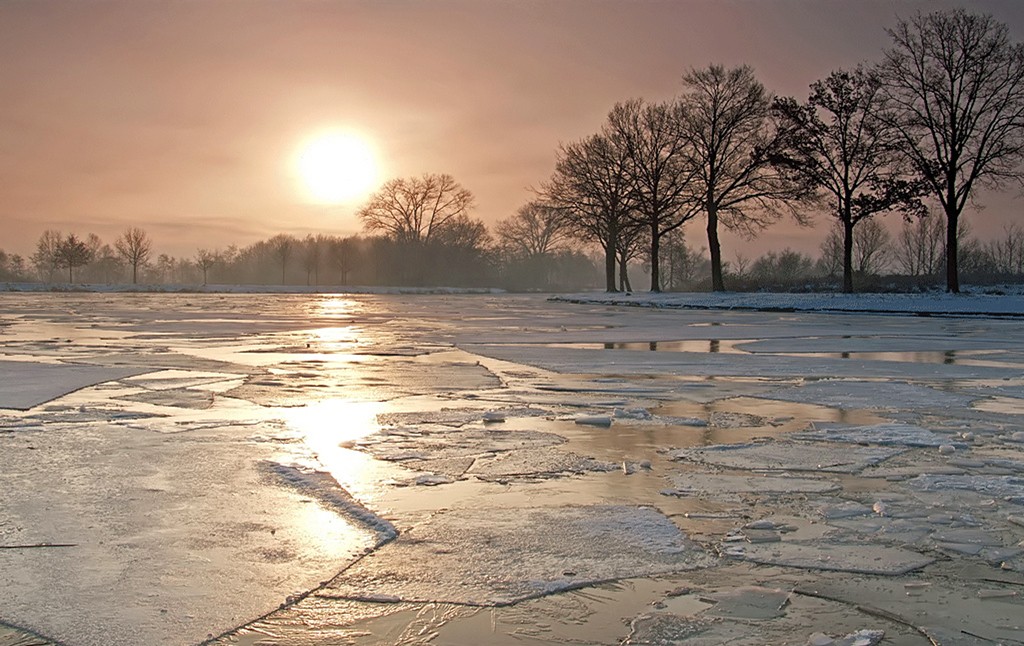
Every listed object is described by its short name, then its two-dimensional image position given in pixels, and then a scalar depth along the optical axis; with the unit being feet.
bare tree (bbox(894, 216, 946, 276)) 307.78
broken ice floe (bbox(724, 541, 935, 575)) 10.39
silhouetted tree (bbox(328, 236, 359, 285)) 309.63
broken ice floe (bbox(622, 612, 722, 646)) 8.27
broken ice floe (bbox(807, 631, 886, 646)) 8.18
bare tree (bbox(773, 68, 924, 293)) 116.42
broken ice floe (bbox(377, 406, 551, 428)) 20.52
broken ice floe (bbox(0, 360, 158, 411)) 22.99
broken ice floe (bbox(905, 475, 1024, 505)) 13.94
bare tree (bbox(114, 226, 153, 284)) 289.12
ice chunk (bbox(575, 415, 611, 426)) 20.39
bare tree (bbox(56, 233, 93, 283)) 243.40
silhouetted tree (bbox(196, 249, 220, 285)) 317.26
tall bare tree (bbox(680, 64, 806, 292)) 130.72
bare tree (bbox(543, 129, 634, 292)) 153.99
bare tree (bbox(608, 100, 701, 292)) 142.00
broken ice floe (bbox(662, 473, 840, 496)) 13.99
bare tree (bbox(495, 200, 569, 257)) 328.70
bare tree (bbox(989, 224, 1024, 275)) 333.83
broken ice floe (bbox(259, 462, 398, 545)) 11.77
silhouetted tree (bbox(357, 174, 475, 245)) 275.59
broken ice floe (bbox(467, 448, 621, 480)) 15.25
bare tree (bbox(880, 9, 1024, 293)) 103.50
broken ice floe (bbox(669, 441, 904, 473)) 15.87
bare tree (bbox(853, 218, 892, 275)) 306.14
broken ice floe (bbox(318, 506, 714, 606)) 9.58
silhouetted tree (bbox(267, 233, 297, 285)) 325.48
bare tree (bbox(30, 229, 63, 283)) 383.71
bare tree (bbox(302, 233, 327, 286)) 322.22
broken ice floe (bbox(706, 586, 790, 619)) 8.94
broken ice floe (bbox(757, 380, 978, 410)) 23.97
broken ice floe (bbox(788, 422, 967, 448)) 18.24
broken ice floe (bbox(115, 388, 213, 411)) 22.65
